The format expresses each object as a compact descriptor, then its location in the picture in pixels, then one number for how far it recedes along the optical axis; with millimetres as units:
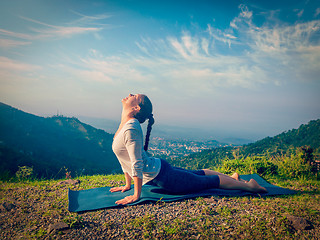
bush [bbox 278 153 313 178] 6207
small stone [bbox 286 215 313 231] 2904
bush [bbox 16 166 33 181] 5914
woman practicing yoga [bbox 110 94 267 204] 3570
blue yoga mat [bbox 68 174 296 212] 3750
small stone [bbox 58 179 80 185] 5380
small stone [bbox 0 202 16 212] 3547
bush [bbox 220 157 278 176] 6535
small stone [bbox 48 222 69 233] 2883
